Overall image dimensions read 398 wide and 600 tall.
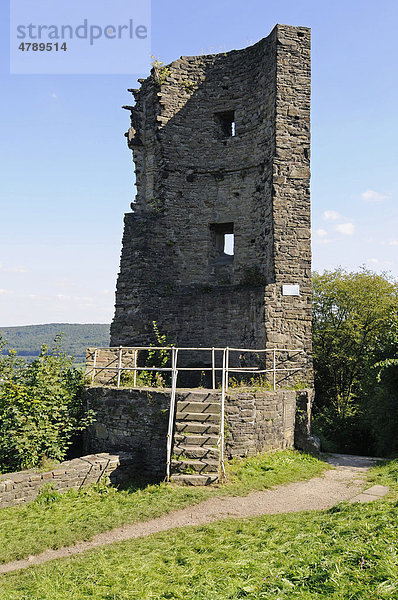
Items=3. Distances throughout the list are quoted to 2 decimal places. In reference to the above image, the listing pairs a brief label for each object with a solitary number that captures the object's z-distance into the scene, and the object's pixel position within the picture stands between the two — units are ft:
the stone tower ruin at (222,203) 45.19
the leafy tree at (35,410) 30.32
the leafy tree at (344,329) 71.41
